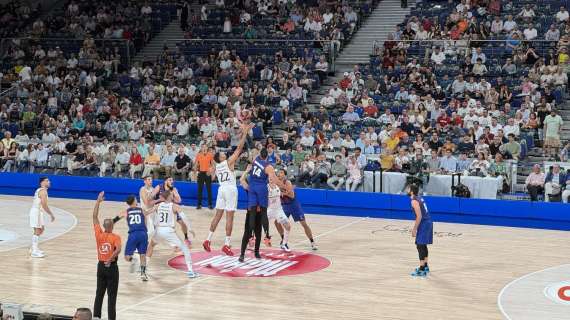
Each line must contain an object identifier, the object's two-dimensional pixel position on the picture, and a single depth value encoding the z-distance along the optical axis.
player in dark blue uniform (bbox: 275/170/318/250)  19.34
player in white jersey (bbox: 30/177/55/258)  19.20
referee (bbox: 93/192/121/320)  13.62
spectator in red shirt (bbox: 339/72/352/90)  31.41
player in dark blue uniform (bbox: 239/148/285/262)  18.05
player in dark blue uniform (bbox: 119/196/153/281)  15.89
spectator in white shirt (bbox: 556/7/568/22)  30.84
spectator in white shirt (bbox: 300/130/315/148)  28.27
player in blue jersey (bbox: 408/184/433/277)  17.03
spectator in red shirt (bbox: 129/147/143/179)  28.80
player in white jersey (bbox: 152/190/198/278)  16.91
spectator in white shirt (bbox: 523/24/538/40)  30.62
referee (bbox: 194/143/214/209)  25.83
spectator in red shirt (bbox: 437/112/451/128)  27.83
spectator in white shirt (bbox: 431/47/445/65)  31.11
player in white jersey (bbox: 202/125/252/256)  19.27
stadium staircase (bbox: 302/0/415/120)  33.59
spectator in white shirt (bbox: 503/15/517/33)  31.28
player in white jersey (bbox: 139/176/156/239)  17.94
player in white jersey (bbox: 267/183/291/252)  19.28
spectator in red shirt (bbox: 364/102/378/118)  29.50
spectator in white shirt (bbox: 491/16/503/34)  31.52
